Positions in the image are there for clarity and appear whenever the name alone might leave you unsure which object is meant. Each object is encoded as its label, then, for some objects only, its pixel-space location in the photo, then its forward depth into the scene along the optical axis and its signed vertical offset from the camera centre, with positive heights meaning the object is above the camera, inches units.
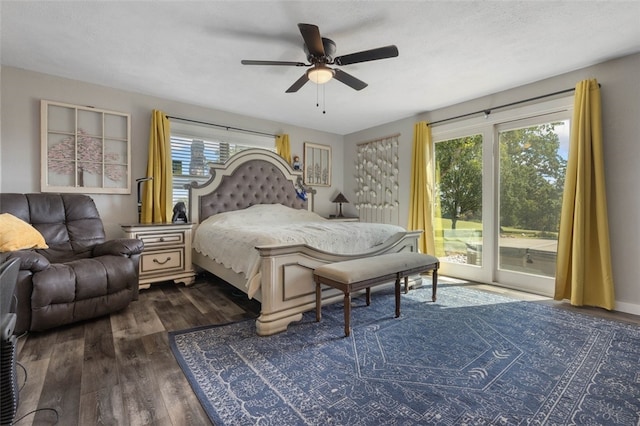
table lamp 211.2 +9.9
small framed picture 209.6 +36.1
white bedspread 97.8 -9.3
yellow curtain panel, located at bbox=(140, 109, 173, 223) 143.6 +19.4
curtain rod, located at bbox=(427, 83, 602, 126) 123.6 +52.8
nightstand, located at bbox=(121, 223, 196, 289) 129.3 -18.9
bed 92.8 -9.9
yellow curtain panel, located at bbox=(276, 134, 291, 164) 193.0 +44.8
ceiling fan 80.7 +47.9
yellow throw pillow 90.8 -7.7
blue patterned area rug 56.7 -39.2
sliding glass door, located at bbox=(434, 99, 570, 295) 132.3 +7.4
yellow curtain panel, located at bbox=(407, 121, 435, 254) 168.1 +17.0
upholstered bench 89.4 -20.5
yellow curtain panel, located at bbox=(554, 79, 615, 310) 110.5 +1.5
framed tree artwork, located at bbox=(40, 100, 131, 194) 125.0 +29.2
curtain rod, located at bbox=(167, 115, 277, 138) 155.4 +51.3
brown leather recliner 85.2 -17.9
